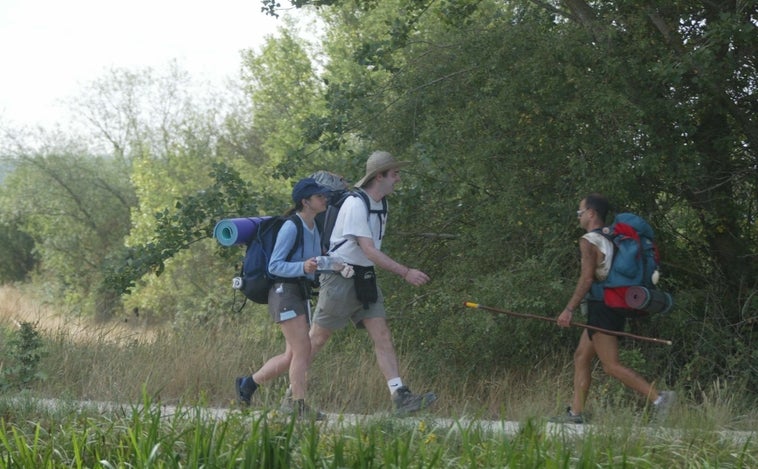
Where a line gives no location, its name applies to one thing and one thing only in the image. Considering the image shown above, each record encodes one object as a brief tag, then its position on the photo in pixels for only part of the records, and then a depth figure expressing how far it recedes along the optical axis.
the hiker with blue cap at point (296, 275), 14.49
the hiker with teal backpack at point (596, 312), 14.83
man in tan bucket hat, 14.59
